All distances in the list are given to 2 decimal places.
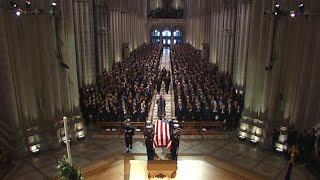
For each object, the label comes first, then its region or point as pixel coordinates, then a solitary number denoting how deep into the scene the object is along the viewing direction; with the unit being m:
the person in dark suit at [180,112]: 14.37
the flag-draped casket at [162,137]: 9.73
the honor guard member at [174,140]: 9.48
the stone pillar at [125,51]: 36.44
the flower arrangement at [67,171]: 5.80
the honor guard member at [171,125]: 10.04
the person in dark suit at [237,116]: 14.02
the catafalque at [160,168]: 8.70
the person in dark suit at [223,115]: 13.93
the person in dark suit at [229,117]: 13.94
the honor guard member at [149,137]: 9.44
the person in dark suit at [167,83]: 20.92
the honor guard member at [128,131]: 11.54
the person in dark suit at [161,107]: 14.55
